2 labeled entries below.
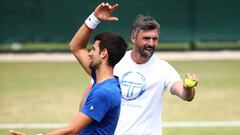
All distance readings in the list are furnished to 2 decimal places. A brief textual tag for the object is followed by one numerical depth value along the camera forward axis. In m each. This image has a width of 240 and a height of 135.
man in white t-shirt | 15.50
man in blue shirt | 12.63
